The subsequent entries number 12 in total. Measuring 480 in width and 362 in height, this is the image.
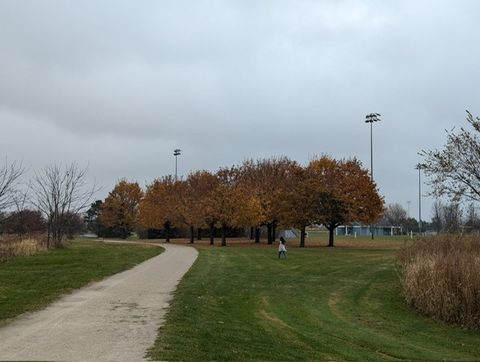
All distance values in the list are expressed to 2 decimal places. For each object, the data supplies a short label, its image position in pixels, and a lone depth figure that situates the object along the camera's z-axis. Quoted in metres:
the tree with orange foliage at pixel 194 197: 56.14
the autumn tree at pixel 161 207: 63.44
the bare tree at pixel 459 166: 20.22
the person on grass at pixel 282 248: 32.81
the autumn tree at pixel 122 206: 84.44
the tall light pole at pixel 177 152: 88.19
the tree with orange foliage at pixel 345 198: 48.91
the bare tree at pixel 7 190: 26.75
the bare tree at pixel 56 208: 39.44
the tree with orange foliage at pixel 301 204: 49.25
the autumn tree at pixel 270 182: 53.24
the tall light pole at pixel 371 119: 68.88
